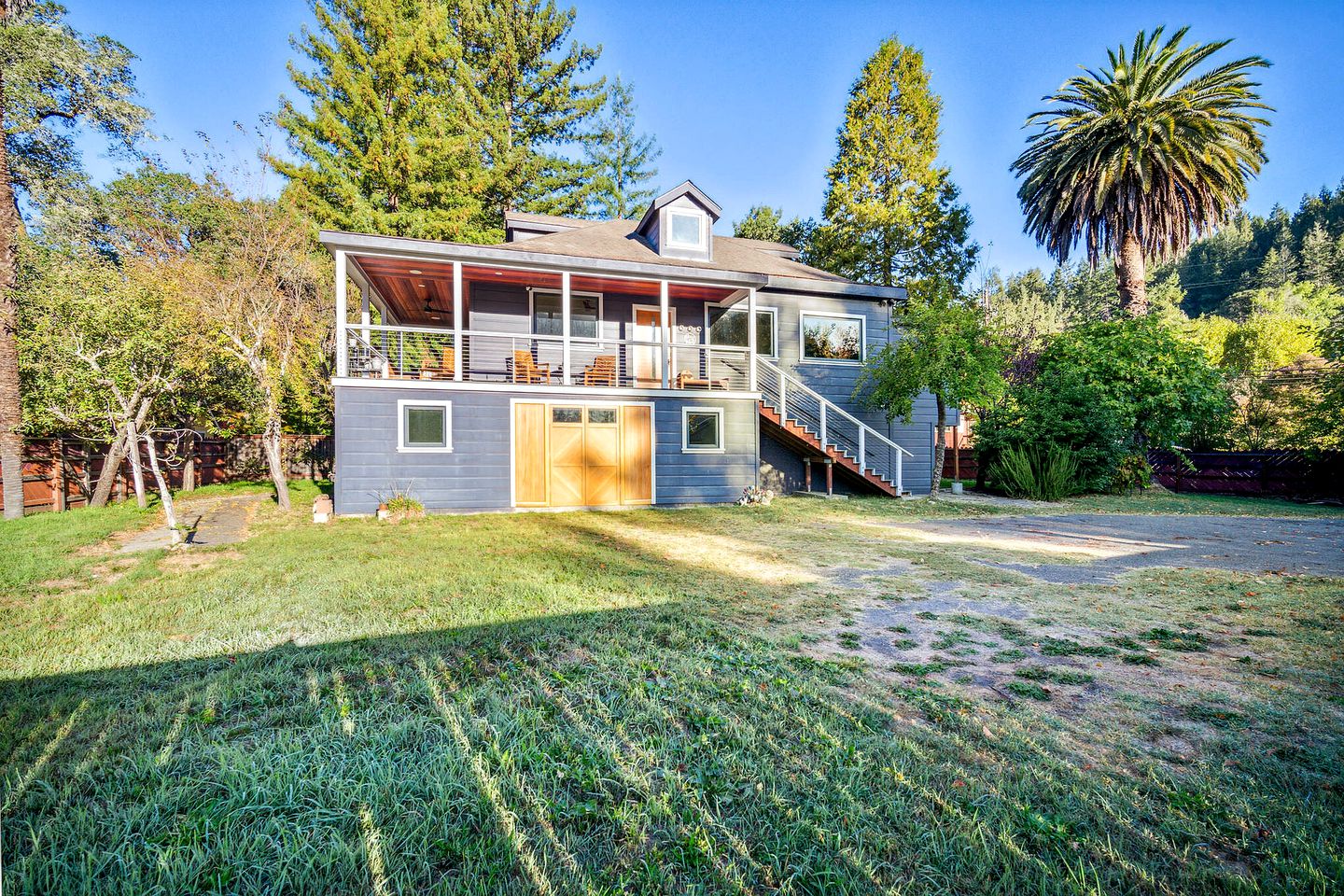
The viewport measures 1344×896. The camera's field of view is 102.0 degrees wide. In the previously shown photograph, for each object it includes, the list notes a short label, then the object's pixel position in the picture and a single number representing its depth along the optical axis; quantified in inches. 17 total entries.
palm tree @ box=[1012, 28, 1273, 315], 637.9
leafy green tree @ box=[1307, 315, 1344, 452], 511.8
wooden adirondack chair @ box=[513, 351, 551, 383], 463.7
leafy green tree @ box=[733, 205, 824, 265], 1230.0
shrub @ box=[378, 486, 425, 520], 389.7
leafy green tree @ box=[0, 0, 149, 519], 414.0
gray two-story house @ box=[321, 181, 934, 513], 417.7
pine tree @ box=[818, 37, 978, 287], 911.0
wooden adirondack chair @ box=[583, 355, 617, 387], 496.4
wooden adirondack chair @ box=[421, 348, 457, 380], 474.3
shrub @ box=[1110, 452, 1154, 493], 586.6
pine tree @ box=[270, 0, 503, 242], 805.2
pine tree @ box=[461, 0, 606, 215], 916.6
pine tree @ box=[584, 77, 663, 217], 1011.3
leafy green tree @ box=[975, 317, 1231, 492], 555.2
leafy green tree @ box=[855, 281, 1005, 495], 480.4
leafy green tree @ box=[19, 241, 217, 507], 332.5
